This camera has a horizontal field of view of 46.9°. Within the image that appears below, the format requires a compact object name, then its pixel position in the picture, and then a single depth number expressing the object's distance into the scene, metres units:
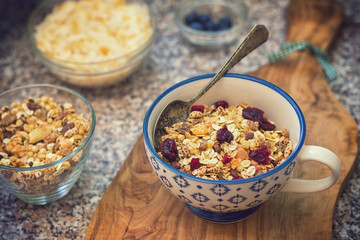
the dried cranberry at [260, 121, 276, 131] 0.93
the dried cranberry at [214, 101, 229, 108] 0.99
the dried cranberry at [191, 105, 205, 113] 0.98
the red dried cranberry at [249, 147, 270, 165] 0.84
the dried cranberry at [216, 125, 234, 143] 0.89
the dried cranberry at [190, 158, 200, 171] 0.84
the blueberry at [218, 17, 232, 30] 1.46
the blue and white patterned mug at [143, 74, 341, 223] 0.75
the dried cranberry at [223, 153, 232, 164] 0.85
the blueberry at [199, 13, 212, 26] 1.47
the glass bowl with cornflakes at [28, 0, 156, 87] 1.24
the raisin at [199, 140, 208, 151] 0.88
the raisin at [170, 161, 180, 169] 0.84
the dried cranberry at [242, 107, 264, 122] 0.94
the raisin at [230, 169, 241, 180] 0.82
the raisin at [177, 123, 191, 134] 0.93
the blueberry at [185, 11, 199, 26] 1.48
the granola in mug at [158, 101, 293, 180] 0.84
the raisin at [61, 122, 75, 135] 1.01
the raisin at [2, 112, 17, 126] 1.03
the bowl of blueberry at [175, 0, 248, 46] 1.42
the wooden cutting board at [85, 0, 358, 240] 0.89
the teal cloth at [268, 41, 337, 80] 1.27
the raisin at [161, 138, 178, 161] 0.86
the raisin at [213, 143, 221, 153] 0.87
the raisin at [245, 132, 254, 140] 0.89
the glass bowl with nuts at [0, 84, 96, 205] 0.91
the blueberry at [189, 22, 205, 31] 1.45
